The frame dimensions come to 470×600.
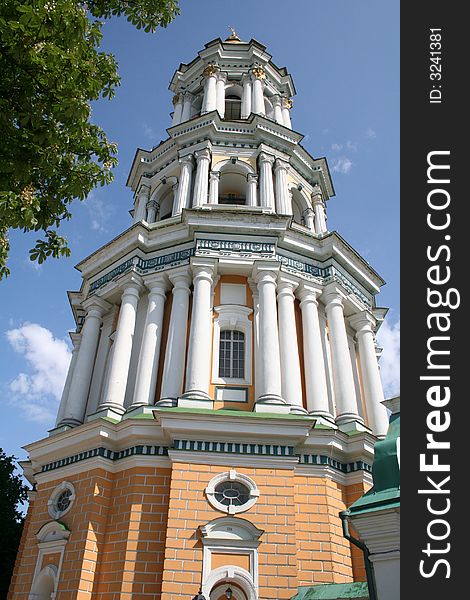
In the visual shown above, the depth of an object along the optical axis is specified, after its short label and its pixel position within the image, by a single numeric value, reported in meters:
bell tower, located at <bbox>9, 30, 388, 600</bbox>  12.74
